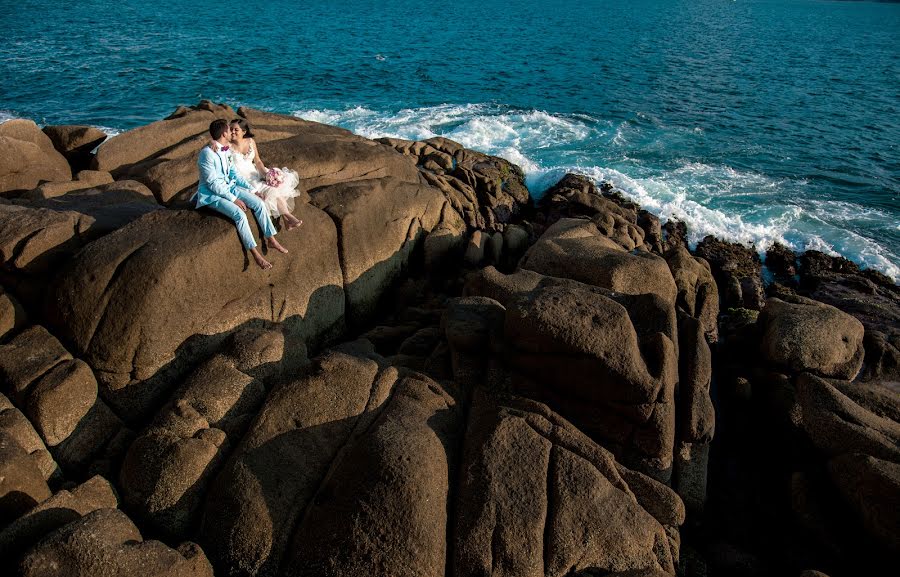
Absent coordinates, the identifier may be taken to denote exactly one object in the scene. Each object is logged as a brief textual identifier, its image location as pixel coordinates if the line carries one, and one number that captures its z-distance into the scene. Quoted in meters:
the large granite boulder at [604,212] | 17.59
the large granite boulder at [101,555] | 6.00
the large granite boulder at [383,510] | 6.77
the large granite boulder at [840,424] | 9.49
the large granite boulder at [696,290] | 14.65
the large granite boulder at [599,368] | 9.11
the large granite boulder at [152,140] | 15.85
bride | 11.66
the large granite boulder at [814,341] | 11.83
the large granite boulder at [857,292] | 16.05
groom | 10.59
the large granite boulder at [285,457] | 7.26
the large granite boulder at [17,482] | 6.95
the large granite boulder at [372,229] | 13.11
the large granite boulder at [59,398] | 8.66
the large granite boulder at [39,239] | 10.03
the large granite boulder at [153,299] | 9.57
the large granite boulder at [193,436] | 7.75
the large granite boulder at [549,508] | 7.10
